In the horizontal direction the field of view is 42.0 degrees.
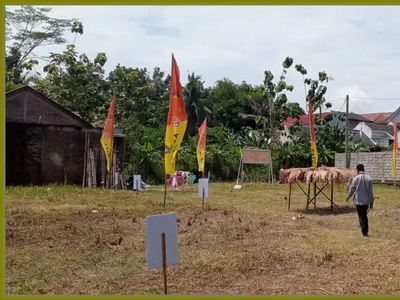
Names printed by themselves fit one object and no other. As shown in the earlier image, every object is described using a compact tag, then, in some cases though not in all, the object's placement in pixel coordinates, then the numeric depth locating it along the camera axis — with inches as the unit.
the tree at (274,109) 1530.5
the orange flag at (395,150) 1073.9
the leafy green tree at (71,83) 1411.2
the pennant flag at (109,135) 876.6
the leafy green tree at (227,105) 2267.5
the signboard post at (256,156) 1229.1
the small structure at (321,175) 616.7
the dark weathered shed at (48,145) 983.6
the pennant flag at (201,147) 919.1
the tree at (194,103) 2003.0
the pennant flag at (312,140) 806.3
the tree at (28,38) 1513.3
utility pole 1171.9
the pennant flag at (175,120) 551.8
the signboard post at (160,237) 225.8
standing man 452.1
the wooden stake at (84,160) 1023.7
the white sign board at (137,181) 802.0
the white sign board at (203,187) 591.5
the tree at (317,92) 1520.7
